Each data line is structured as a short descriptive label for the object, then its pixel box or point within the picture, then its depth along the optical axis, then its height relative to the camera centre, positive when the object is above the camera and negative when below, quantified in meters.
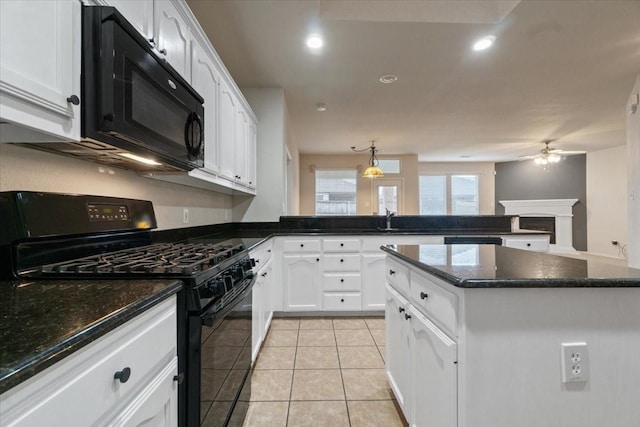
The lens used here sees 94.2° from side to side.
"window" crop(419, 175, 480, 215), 9.36 +0.71
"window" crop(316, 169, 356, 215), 8.23 +0.69
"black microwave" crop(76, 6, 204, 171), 0.93 +0.44
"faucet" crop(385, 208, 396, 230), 3.67 -0.02
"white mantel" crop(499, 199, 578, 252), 7.93 +0.05
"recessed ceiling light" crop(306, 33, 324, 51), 2.49 +1.51
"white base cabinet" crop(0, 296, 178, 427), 0.47 -0.33
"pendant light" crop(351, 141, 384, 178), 6.16 +0.99
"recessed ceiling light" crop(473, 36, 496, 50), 2.54 +1.52
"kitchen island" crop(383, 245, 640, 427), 0.96 -0.44
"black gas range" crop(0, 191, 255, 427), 0.98 -0.17
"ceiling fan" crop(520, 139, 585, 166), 6.63 +1.46
